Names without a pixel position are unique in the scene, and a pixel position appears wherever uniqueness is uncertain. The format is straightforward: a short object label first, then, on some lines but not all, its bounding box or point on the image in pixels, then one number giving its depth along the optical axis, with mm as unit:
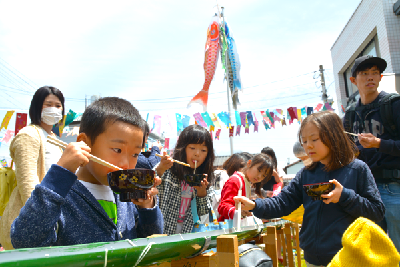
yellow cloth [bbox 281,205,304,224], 2535
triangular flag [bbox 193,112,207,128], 8359
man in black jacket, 2260
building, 6590
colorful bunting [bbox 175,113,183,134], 8258
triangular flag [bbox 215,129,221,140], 9391
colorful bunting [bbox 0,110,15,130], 6739
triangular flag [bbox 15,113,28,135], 6088
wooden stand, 1075
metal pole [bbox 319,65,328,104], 16591
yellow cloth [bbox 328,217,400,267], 667
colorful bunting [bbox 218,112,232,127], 8477
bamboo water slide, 717
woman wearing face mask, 1942
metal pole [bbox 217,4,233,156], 8745
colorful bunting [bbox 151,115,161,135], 8641
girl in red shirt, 2703
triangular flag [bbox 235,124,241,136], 9028
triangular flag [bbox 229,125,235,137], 8930
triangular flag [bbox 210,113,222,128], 8452
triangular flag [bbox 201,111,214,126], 8336
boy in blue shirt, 1044
